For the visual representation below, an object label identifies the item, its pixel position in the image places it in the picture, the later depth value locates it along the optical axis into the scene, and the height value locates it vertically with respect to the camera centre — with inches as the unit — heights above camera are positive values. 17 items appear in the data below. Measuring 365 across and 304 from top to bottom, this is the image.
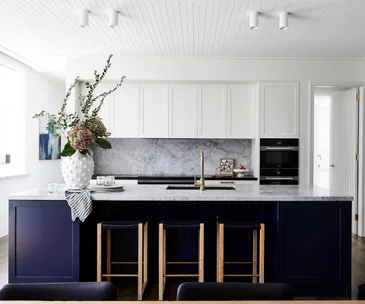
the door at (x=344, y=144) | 221.0 +4.9
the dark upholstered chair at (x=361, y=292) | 56.5 -22.6
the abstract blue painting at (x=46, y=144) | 264.4 +3.7
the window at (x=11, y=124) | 222.4 +15.9
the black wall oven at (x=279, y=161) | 212.8 -6.3
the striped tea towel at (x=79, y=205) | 114.7 -18.2
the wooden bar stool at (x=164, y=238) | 117.6 -29.7
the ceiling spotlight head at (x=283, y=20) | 142.7 +53.3
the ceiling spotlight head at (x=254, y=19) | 142.3 +53.4
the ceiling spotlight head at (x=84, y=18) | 140.1 +52.4
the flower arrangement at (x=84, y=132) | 117.7 +5.6
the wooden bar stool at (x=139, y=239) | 118.5 -30.8
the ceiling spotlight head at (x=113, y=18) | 140.7 +53.0
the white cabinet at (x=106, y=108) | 217.3 +25.4
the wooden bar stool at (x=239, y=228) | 118.0 -29.9
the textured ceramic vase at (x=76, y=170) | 119.9 -7.2
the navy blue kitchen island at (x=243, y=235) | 117.8 -28.4
